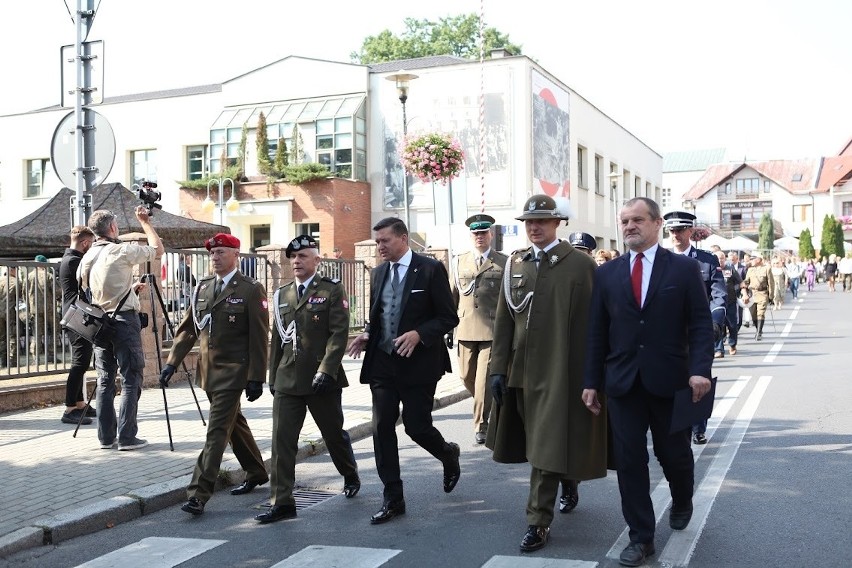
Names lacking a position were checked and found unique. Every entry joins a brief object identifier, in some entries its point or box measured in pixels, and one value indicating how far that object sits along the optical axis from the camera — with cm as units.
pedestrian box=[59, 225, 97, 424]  930
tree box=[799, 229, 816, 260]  8219
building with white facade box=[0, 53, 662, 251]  3206
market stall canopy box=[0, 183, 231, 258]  1577
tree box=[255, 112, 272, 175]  3272
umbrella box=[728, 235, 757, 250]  4612
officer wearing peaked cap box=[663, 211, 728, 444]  805
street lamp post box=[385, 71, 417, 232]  1911
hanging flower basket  1941
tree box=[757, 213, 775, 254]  8300
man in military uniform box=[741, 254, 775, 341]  2075
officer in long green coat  521
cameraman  811
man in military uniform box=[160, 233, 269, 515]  630
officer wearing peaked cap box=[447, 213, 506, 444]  854
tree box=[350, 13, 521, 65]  5850
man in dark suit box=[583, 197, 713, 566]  492
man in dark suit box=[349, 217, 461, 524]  611
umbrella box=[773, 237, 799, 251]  5887
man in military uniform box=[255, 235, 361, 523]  608
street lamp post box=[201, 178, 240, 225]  2595
